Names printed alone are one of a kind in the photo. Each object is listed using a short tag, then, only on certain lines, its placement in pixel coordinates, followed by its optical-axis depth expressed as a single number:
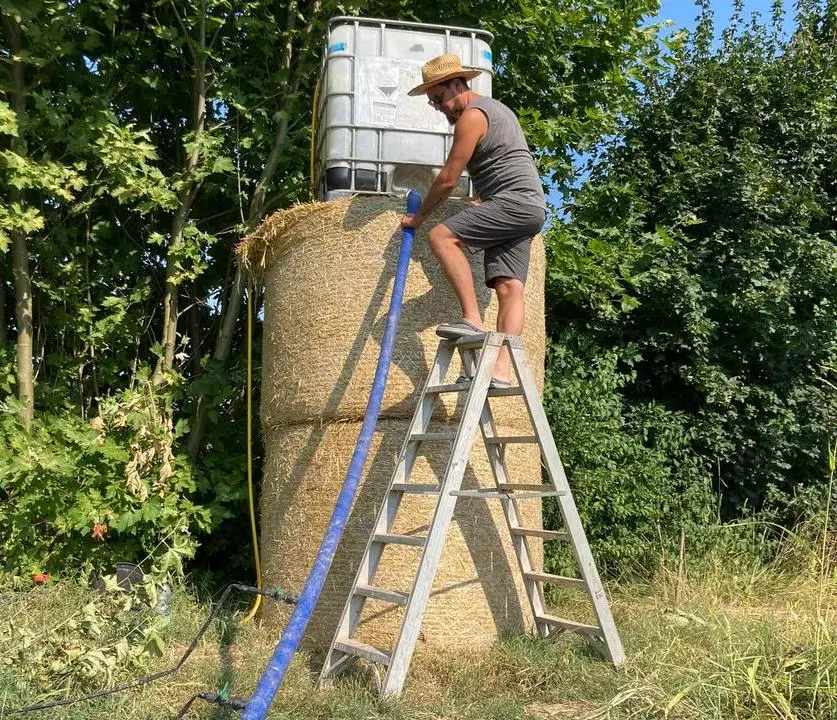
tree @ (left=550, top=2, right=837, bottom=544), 6.55
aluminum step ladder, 3.25
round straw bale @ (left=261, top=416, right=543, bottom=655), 3.82
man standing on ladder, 3.64
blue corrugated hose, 2.46
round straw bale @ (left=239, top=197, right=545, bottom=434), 4.02
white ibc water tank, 4.41
